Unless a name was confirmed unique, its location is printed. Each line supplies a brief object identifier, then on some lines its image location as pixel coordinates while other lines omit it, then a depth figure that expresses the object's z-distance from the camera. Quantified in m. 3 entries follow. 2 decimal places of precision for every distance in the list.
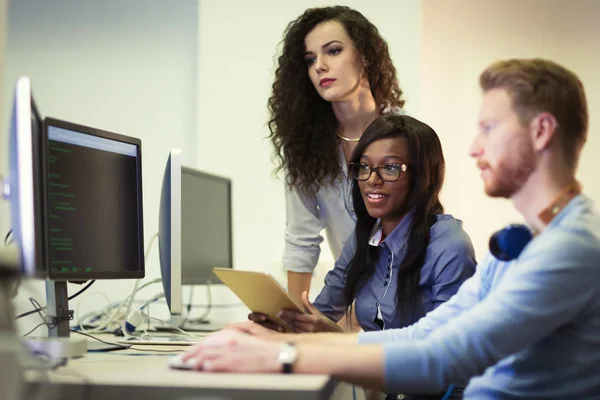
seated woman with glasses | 1.98
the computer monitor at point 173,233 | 2.11
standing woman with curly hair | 2.72
